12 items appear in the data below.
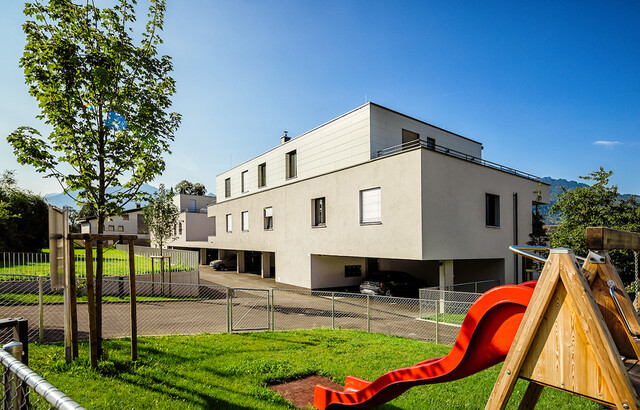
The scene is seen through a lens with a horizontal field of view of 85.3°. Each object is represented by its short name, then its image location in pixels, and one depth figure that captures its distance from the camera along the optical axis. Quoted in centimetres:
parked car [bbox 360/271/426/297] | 1831
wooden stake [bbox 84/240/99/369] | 559
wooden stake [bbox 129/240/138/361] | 616
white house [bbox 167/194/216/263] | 4200
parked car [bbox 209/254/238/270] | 3462
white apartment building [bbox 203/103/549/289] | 1545
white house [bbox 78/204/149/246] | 6438
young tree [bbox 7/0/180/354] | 727
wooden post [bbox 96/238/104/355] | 632
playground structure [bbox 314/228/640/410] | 199
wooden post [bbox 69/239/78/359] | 584
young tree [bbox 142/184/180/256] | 2758
